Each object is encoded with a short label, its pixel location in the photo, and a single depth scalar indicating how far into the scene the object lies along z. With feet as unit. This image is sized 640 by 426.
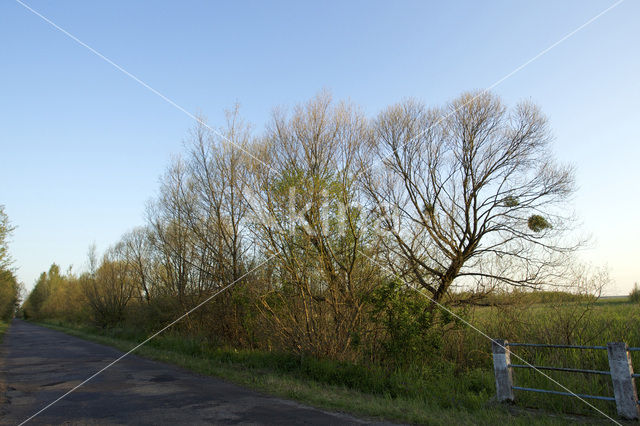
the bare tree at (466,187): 54.85
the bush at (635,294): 70.79
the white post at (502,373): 23.89
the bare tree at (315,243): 36.99
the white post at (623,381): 19.44
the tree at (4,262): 103.86
